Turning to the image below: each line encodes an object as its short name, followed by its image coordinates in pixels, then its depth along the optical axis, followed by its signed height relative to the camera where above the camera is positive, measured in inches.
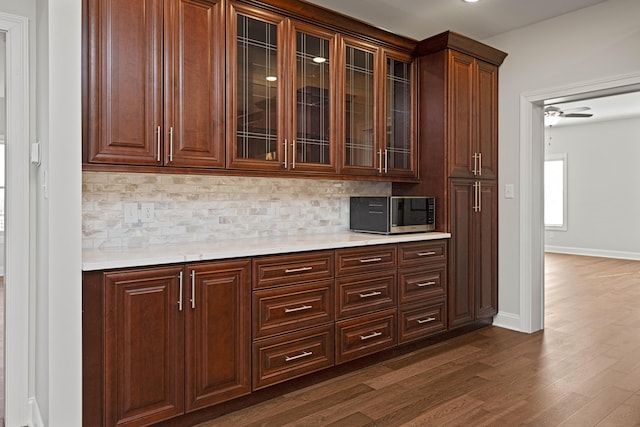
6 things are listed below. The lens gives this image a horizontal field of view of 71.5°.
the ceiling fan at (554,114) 236.2 +53.2
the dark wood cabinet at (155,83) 84.9 +26.7
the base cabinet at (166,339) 77.8 -24.2
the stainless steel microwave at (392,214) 131.3 -0.6
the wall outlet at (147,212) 104.6 +0.2
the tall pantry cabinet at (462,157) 140.3 +18.2
